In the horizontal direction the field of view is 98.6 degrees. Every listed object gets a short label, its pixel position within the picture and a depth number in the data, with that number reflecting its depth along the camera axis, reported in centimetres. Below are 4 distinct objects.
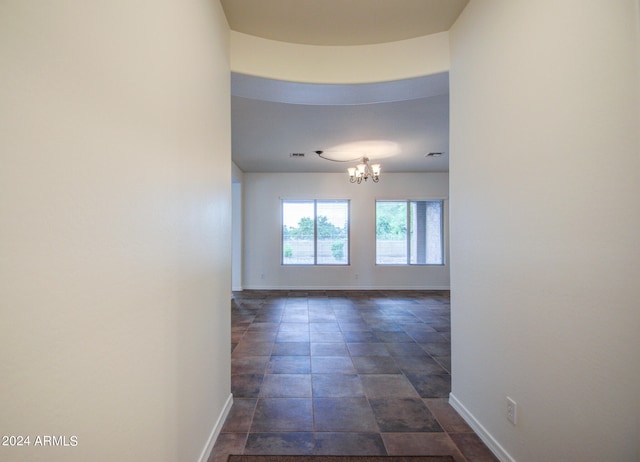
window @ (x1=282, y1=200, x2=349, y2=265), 670
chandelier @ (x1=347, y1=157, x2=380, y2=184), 487
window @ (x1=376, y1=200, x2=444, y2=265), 672
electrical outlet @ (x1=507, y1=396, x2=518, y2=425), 145
